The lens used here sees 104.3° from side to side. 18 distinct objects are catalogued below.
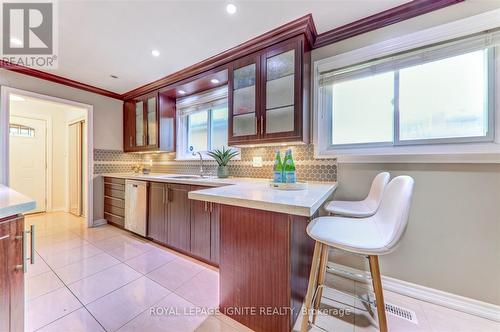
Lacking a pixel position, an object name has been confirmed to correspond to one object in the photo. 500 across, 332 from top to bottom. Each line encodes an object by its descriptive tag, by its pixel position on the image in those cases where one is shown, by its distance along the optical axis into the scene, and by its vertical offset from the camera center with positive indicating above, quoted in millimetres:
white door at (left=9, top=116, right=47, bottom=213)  3771 +156
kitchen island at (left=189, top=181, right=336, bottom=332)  1121 -566
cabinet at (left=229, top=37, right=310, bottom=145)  1842 +724
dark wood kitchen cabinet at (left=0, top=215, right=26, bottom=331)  759 -451
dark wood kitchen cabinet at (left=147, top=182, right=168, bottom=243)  2463 -627
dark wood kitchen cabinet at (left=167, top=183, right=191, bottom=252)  2219 -621
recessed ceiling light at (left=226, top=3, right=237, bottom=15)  1593 +1306
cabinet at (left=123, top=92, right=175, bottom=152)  3191 +712
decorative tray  1513 -167
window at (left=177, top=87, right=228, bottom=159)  2926 +699
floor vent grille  1391 -1097
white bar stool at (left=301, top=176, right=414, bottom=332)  939 -386
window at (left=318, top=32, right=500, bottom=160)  1477 +593
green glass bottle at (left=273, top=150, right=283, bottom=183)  1612 -46
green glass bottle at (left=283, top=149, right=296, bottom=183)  1562 -44
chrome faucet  2900 -58
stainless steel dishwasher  2701 -594
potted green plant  2539 +61
